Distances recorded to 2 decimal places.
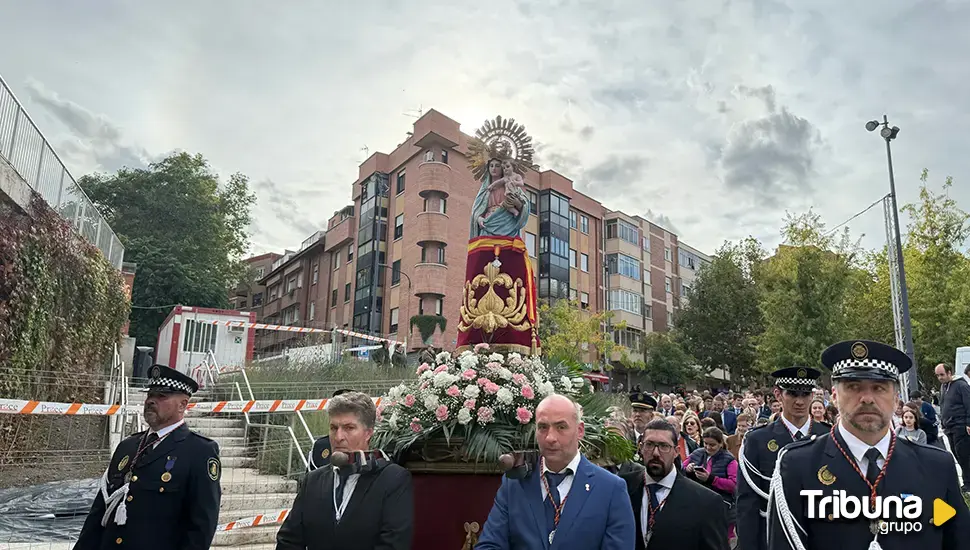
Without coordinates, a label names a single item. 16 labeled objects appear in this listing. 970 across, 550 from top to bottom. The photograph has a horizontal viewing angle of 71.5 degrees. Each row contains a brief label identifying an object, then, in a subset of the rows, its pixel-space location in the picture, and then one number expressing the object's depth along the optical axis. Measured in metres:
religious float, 4.44
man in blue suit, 3.09
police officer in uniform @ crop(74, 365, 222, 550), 3.90
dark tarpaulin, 7.65
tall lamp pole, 18.79
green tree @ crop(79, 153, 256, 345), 37.03
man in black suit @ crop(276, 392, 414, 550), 3.27
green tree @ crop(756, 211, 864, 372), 28.73
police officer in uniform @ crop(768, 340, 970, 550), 2.61
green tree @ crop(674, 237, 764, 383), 42.28
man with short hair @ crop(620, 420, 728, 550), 3.78
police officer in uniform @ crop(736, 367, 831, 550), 3.43
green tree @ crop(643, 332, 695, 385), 43.88
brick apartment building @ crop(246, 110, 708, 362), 37.03
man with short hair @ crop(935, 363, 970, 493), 9.79
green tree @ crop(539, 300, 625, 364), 36.00
